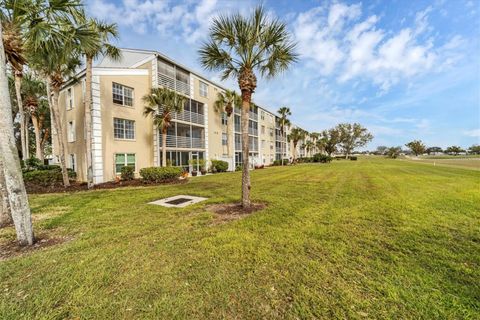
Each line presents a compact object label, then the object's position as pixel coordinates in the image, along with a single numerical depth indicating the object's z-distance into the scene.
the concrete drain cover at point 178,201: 8.50
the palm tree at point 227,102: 26.56
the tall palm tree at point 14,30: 5.42
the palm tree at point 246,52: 7.04
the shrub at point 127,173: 15.73
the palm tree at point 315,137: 81.78
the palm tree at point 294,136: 53.70
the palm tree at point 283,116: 46.23
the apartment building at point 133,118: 15.35
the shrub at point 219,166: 24.98
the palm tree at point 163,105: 16.44
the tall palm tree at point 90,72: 12.99
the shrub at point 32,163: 16.86
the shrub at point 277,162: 43.44
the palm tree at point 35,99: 20.45
